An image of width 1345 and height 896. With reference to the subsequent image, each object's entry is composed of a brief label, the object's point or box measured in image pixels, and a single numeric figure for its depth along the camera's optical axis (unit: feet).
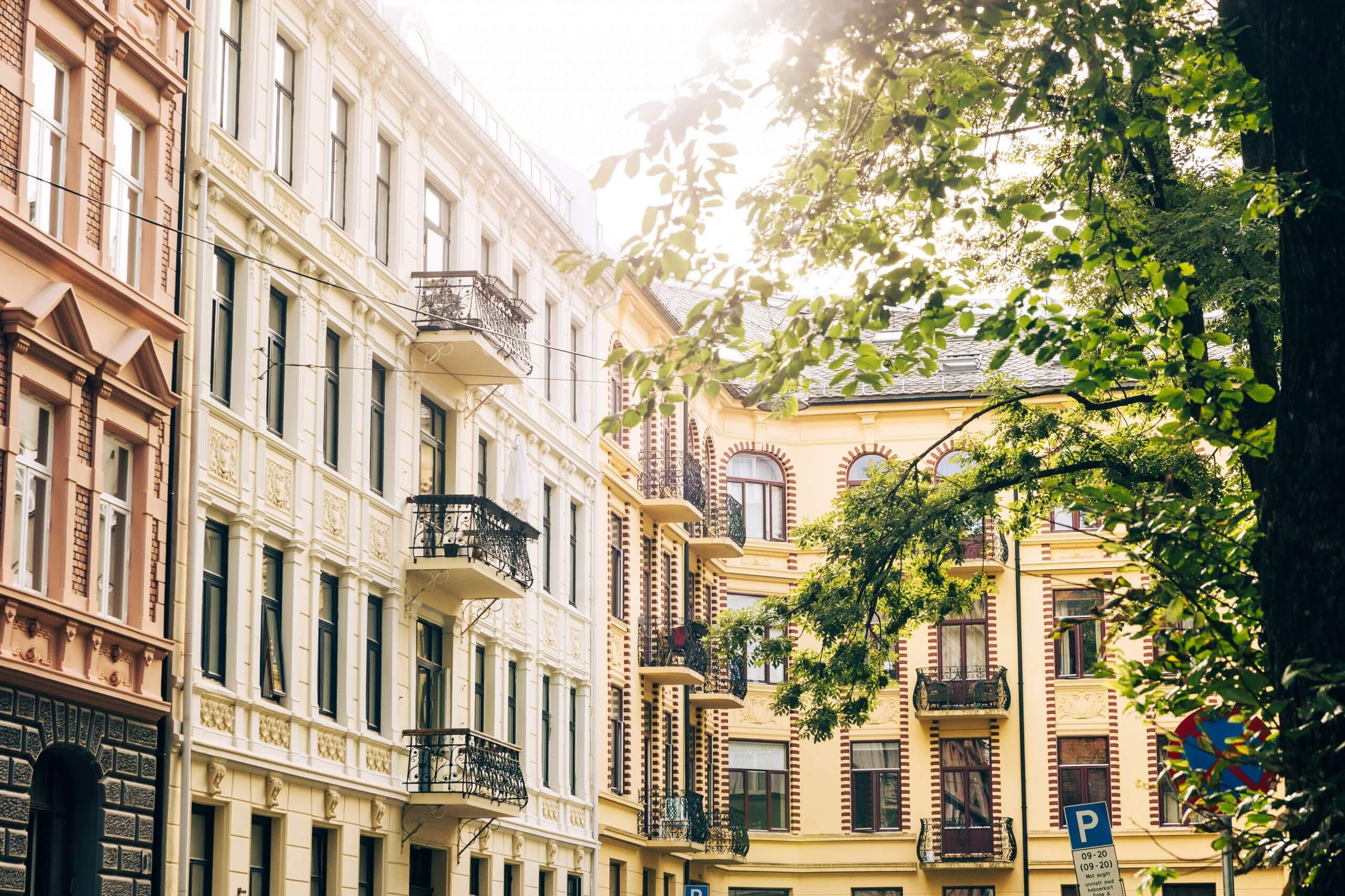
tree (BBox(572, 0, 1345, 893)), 43.27
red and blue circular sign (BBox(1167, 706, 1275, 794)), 43.12
